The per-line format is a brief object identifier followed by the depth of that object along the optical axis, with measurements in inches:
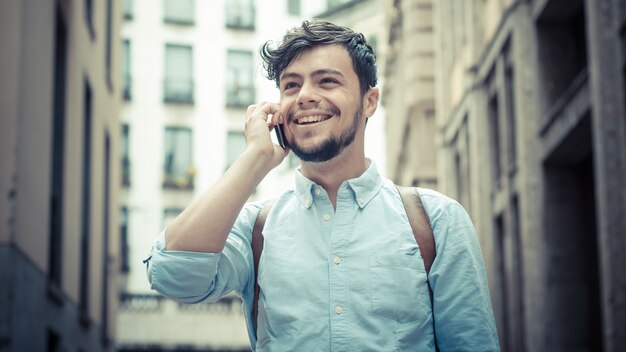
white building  1923.0
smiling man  150.3
